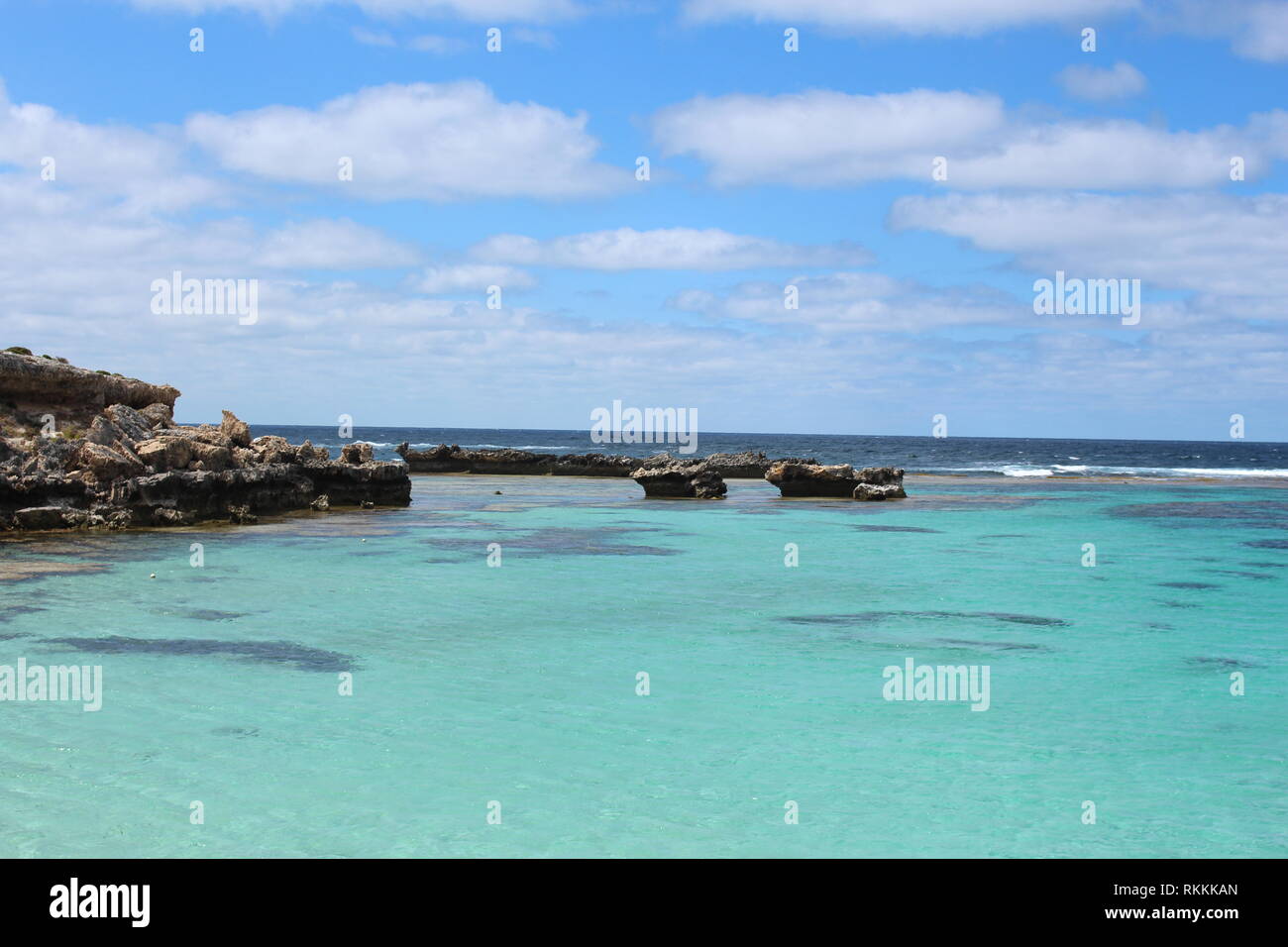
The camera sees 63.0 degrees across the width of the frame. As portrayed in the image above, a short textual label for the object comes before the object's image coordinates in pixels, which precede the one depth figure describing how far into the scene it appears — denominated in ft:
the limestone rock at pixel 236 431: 120.78
